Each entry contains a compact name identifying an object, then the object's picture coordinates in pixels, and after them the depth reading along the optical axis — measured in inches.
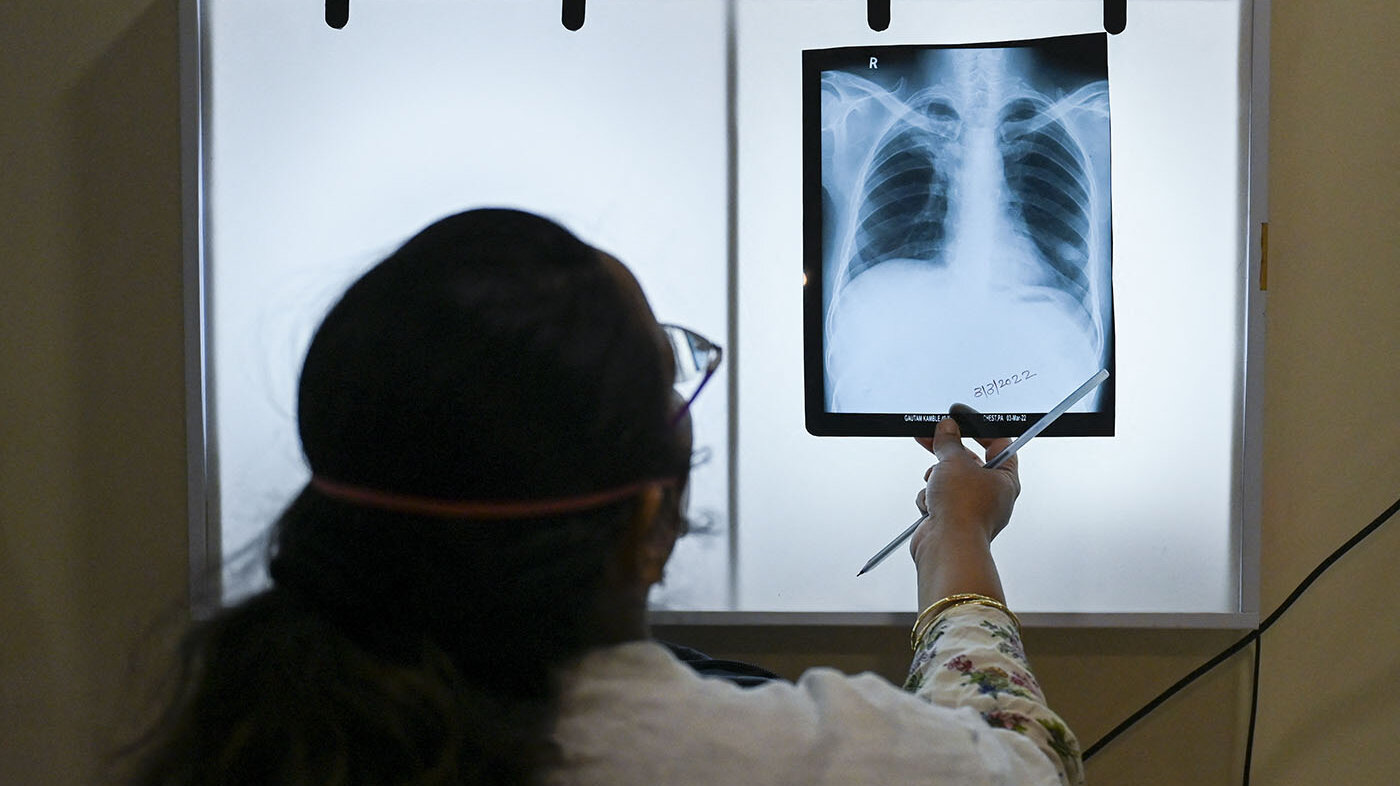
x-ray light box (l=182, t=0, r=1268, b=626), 40.9
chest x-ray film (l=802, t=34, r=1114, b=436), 40.6
